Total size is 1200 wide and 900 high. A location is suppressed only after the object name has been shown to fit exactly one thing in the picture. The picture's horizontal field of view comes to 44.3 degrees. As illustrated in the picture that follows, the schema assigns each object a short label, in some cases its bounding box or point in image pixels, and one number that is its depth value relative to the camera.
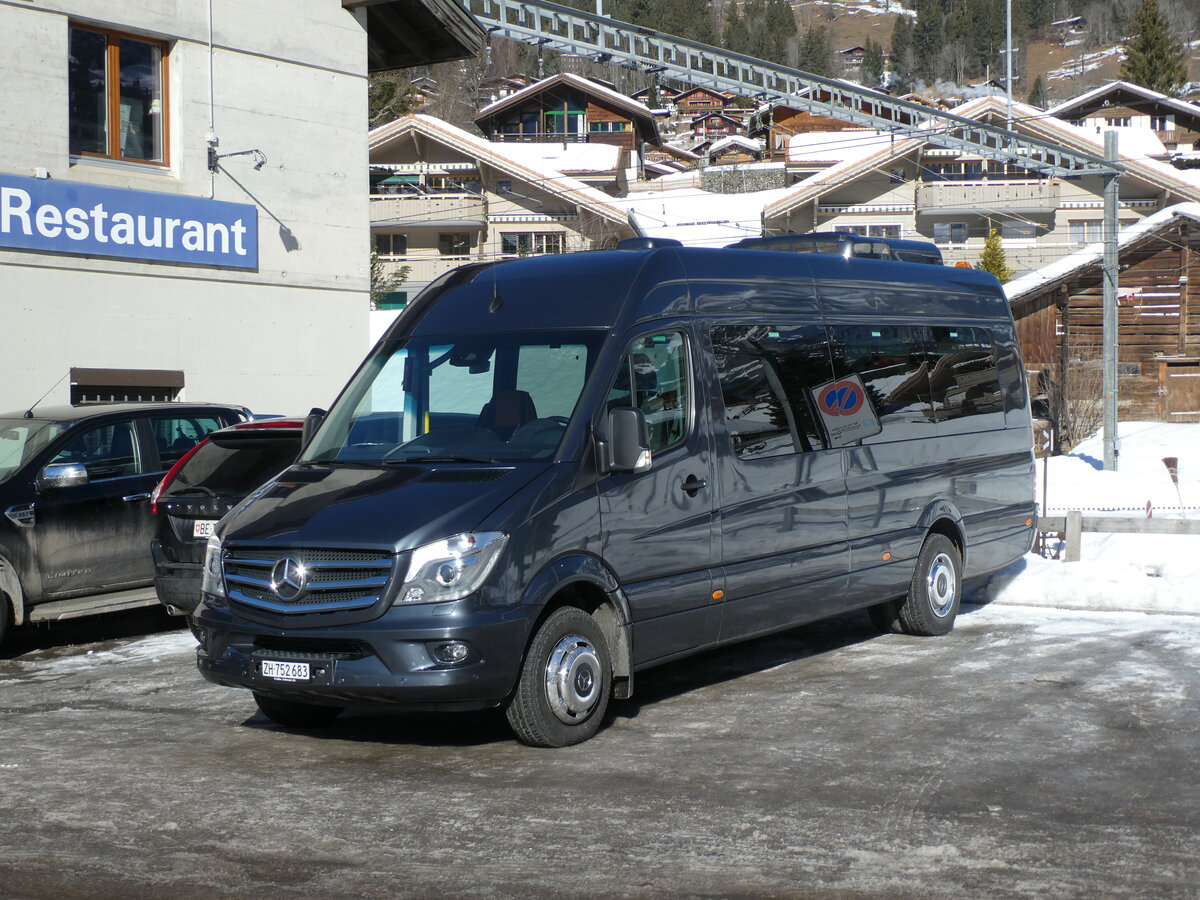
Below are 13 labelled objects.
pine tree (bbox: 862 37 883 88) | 178.25
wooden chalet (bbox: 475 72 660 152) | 73.00
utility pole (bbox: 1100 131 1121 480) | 27.92
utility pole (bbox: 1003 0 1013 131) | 47.22
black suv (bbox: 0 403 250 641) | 10.55
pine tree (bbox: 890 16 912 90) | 178.75
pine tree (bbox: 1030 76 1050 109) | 146.75
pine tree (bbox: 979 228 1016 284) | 48.84
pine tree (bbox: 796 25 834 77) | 165.12
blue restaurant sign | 15.57
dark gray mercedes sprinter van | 6.91
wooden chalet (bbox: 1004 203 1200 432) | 40.38
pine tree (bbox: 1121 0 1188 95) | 106.25
